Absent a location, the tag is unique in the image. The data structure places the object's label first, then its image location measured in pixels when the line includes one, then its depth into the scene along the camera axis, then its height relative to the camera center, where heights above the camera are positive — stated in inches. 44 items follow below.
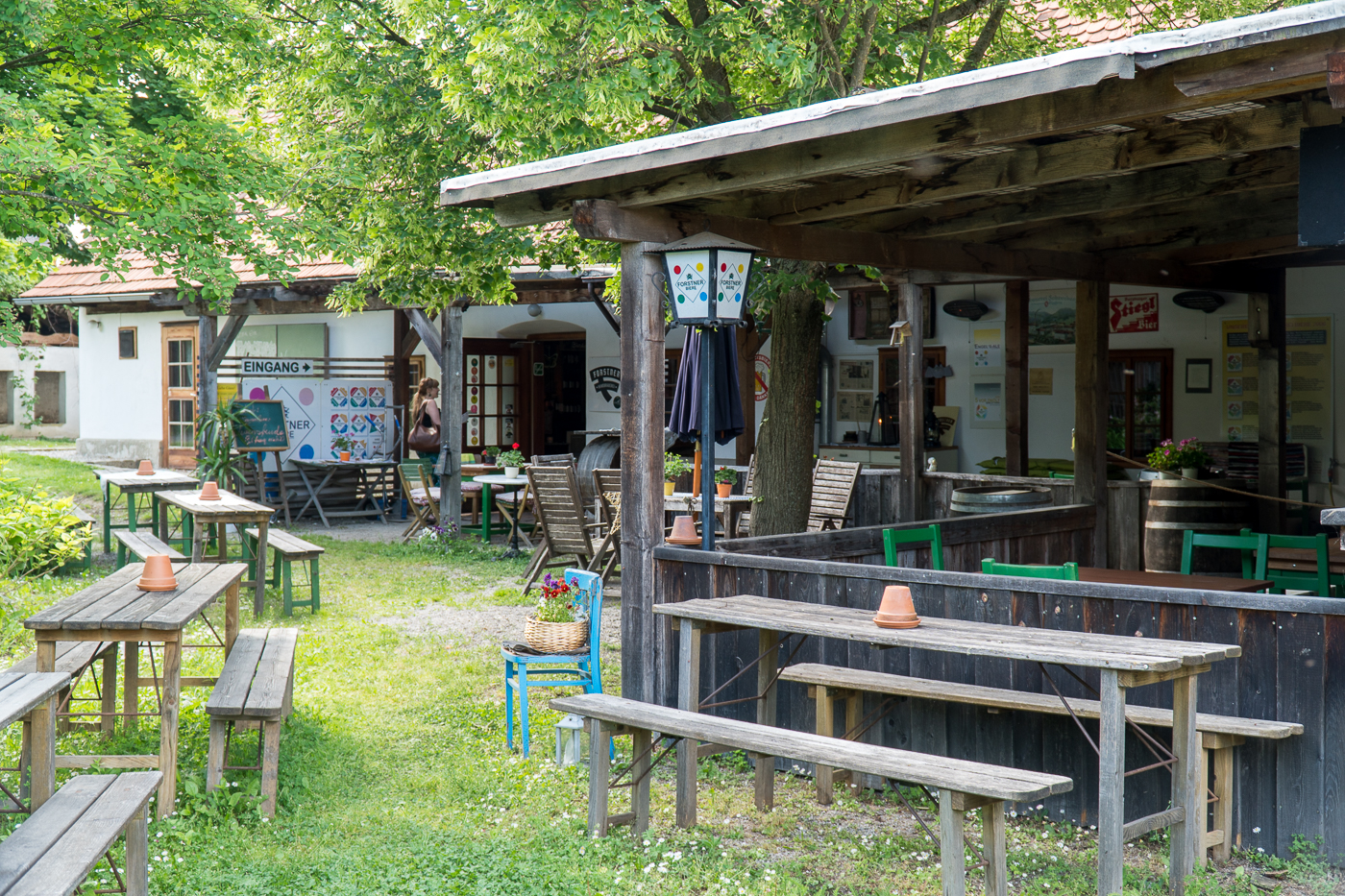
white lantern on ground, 205.3 -53.8
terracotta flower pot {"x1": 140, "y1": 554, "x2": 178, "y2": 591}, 198.8 -24.6
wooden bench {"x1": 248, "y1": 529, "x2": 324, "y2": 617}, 330.0 -35.9
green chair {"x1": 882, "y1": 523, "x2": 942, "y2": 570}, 234.4 -22.7
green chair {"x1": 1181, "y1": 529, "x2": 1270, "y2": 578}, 244.7 -24.9
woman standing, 530.6 +7.8
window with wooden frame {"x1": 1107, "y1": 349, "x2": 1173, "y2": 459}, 466.6 +9.0
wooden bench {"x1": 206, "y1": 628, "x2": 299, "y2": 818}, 179.6 -41.6
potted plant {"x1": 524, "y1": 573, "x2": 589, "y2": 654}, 214.7 -35.3
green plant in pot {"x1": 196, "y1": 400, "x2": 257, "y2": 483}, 488.4 -6.3
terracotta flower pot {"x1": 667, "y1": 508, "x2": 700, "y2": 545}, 218.8 -19.5
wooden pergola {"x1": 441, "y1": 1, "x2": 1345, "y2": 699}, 141.6 +40.2
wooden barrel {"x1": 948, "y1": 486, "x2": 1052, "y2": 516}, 339.9 -21.3
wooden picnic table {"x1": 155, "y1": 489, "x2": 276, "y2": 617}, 331.6 -25.3
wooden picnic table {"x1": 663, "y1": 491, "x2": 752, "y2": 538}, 371.2 -25.1
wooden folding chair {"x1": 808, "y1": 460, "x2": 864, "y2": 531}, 390.6 -22.7
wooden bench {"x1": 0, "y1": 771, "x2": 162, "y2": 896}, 109.5 -40.5
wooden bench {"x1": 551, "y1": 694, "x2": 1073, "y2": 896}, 132.7 -39.8
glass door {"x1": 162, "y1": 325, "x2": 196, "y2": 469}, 690.2 +16.7
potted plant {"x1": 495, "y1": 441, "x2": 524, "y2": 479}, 493.7 -14.1
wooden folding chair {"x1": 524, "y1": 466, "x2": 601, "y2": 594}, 352.8 -25.2
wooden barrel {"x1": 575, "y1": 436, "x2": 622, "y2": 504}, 516.7 -13.7
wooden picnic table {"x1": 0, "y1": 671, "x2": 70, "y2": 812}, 139.6 -38.9
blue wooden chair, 211.0 -42.2
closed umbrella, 304.2 +8.6
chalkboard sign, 511.5 -1.7
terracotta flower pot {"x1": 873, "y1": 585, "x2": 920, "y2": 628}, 159.2 -24.5
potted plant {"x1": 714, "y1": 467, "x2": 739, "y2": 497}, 387.5 -18.9
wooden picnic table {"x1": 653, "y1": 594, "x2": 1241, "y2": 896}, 140.5 -27.6
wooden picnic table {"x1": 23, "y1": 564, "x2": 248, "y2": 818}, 171.5 -28.0
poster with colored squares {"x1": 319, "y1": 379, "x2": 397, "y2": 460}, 562.3 +2.2
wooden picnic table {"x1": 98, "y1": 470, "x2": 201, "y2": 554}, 409.8 -20.6
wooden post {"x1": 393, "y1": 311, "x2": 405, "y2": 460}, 602.9 +29.0
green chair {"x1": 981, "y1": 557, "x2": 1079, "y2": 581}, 183.3 -22.8
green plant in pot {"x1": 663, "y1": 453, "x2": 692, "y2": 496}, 409.4 -15.6
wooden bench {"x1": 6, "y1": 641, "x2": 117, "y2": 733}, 193.6 -40.3
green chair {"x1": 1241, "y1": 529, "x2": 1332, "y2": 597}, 237.1 -30.9
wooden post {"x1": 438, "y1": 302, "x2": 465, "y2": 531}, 492.1 -2.4
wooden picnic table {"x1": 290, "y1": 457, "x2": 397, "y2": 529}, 548.4 -27.9
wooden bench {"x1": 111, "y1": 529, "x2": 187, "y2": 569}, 336.8 -34.8
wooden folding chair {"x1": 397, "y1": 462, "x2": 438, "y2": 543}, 488.4 -32.7
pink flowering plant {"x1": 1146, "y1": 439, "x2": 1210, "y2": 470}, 321.7 -8.4
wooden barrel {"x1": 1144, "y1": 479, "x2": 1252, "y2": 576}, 309.0 -24.6
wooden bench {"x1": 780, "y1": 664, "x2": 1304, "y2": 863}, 155.3 -38.8
